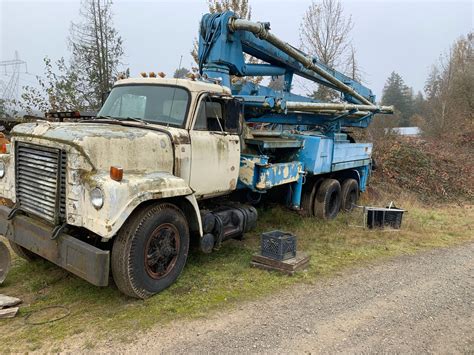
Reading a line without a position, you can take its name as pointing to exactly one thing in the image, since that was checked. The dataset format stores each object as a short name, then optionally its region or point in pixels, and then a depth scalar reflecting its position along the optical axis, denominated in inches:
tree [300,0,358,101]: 810.8
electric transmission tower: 546.9
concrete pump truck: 158.6
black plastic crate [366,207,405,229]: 318.0
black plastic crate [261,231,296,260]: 215.6
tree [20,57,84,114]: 526.6
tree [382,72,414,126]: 1928.2
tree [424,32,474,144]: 960.9
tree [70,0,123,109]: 551.2
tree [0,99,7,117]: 558.3
